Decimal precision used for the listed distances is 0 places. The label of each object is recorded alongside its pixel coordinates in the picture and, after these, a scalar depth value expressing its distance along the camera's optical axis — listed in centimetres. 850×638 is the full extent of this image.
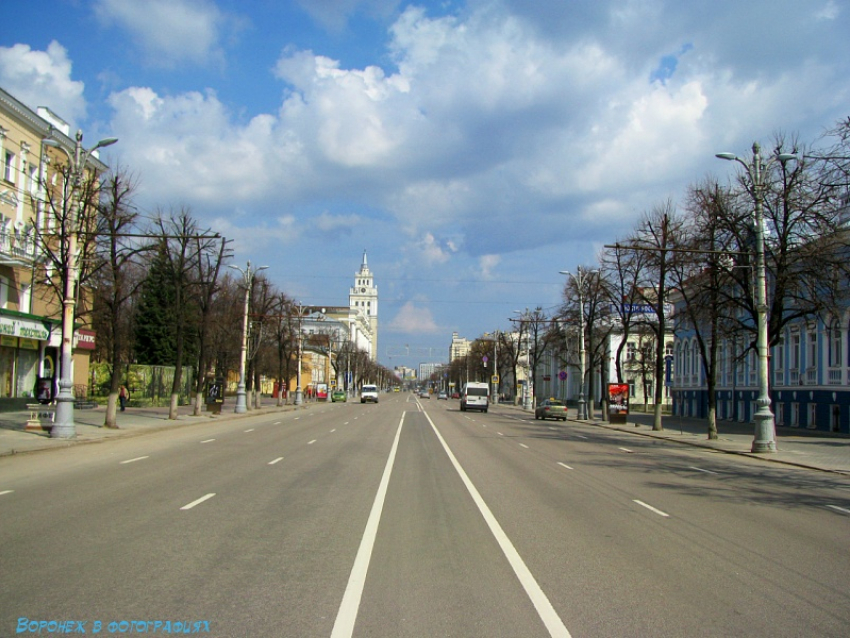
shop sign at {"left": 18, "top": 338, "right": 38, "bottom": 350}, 3790
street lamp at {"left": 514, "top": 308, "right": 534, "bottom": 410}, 7481
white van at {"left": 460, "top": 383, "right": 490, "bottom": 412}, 6550
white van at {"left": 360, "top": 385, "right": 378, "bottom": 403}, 8762
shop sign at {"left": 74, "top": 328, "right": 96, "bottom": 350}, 4289
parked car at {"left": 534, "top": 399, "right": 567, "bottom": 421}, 5294
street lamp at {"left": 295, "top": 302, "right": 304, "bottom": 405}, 6660
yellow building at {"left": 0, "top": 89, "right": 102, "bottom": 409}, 3631
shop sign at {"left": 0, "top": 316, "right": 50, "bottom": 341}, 3512
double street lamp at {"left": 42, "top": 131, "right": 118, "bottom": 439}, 2412
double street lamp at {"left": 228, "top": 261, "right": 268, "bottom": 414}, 4775
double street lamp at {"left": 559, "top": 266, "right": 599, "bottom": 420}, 5034
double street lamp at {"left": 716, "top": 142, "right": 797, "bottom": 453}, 2448
